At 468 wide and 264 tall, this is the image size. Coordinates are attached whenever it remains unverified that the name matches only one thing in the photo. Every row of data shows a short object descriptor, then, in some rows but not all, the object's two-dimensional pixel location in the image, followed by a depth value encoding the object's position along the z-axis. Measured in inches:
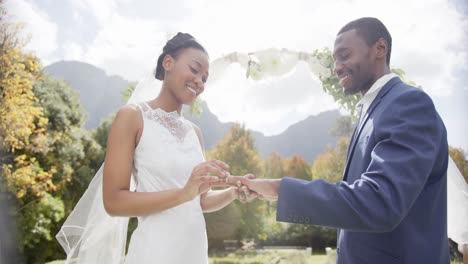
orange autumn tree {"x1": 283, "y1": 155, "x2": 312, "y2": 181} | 1333.7
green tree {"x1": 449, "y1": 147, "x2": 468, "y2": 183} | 648.5
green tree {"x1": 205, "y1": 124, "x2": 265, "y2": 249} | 742.5
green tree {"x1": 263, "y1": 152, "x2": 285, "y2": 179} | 1284.4
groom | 59.2
